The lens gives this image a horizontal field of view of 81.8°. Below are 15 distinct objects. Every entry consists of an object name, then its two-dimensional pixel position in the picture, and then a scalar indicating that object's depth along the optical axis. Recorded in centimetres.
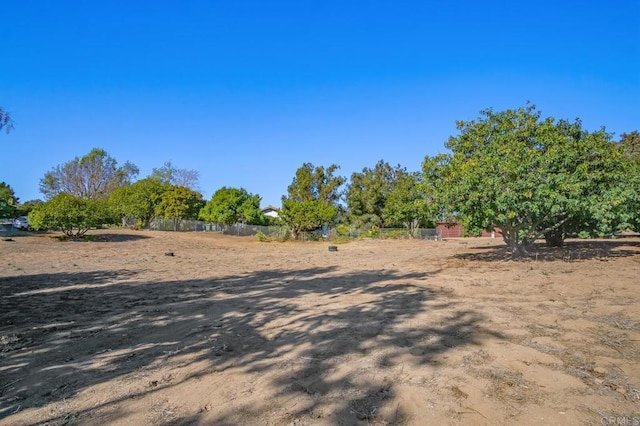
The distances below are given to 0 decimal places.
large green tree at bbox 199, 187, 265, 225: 4434
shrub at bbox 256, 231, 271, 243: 3156
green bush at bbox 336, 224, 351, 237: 3876
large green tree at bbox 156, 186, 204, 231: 4328
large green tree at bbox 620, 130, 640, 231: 1164
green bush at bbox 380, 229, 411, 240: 3588
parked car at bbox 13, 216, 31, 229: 3494
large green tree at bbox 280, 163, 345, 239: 4888
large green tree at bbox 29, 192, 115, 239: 2177
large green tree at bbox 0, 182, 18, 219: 2627
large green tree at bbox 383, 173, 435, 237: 3784
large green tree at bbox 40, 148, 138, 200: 5241
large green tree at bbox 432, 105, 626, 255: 1076
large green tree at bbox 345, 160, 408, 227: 4344
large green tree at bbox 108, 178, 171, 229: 4121
